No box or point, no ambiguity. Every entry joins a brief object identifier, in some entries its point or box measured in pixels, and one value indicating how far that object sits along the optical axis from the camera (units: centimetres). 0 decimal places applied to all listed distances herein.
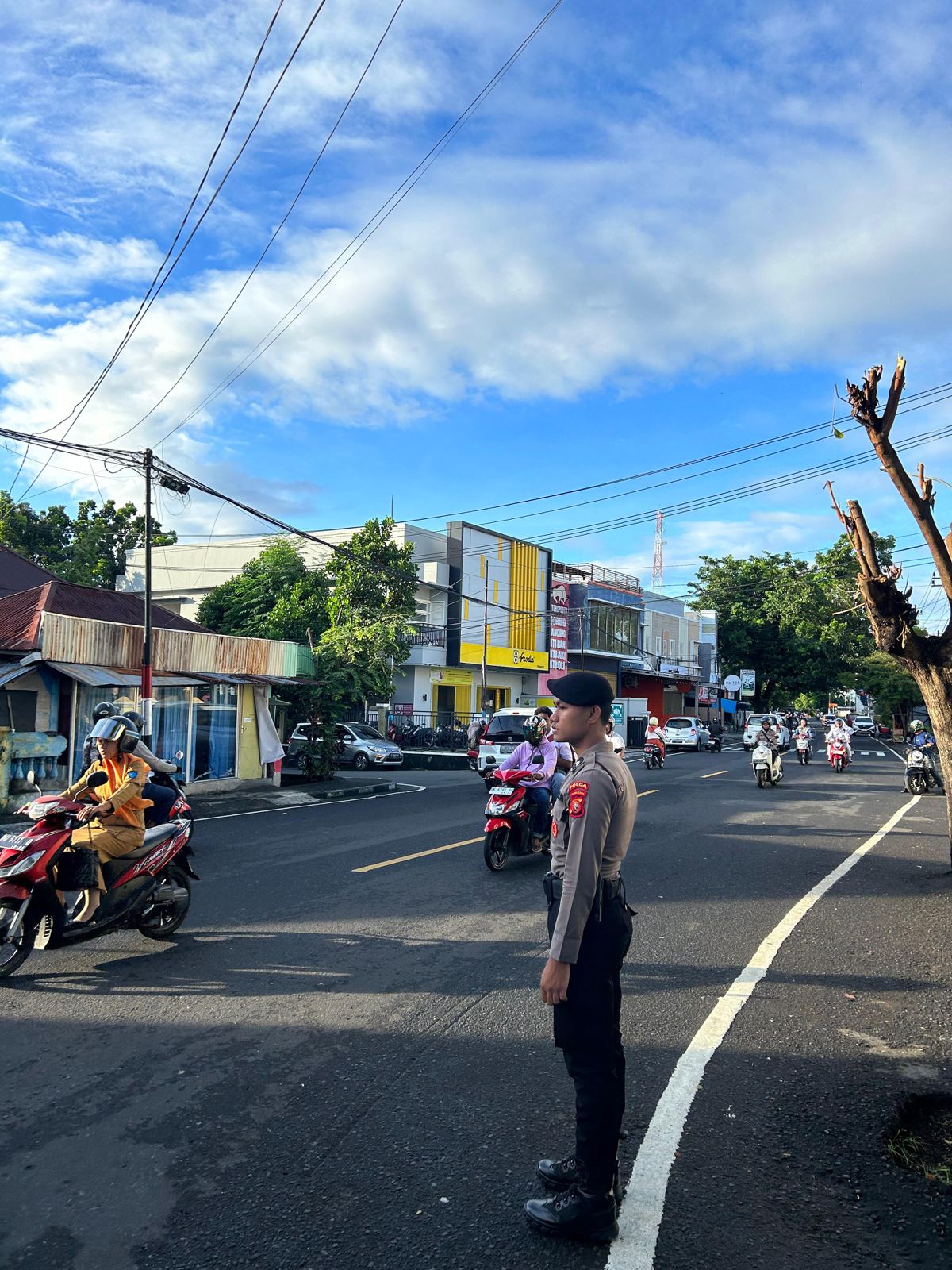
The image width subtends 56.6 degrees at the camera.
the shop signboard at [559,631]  5003
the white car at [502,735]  2158
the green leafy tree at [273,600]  3372
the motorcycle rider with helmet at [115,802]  627
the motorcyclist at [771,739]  2053
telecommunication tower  9469
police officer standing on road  308
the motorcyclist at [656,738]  2825
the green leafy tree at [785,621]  5488
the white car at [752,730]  3716
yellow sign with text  4369
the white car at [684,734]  4344
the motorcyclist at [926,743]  1975
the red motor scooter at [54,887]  575
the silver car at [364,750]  2966
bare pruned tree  723
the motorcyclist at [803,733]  3003
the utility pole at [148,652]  1641
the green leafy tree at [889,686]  4575
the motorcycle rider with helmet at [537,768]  1033
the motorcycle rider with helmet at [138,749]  687
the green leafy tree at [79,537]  4056
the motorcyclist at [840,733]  2541
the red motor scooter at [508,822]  995
